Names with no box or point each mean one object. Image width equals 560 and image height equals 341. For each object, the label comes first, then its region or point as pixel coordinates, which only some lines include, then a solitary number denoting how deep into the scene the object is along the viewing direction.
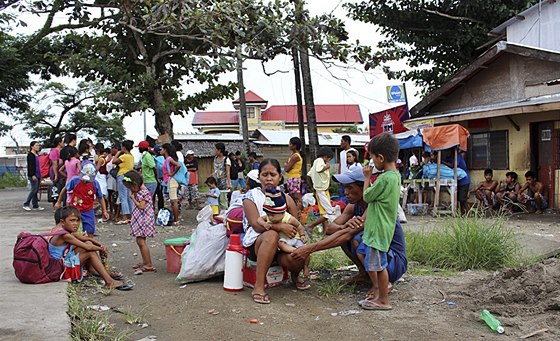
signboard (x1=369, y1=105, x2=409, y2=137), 16.88
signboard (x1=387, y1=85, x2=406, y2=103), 16.78
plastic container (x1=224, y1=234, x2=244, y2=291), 5.31
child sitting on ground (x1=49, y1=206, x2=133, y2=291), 5.55
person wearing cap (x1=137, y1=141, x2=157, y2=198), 10.39
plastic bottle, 4.19
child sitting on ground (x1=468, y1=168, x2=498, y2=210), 13.11
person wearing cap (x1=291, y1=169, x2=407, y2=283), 4.98
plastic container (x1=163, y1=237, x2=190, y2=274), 6.24
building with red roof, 44.53
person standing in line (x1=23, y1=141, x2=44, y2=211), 12.75
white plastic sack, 5.57
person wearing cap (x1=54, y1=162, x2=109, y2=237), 6.95
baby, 5.13
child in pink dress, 6.41
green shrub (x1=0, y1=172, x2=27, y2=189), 31.77
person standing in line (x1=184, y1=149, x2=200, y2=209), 13.28
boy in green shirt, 4.62
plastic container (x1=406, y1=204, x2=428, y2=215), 13.06
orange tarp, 12.43
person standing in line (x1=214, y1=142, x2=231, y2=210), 13.76
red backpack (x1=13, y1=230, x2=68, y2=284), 5.42
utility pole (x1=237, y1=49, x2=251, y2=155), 20.22
